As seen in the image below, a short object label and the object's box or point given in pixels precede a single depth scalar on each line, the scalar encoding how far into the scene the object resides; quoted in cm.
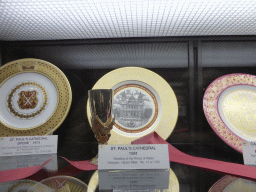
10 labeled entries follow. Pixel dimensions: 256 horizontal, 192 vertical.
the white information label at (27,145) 52
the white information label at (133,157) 42
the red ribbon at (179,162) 42
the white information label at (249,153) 46
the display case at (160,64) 71
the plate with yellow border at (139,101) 65
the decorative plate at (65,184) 35
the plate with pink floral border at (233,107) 60
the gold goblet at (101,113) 52
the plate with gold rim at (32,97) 66
